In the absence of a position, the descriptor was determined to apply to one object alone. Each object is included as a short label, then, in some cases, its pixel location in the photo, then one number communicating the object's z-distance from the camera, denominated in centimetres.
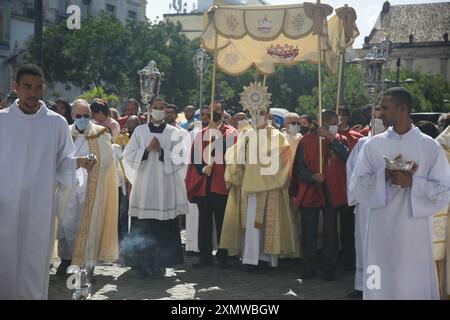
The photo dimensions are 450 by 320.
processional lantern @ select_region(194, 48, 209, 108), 1284
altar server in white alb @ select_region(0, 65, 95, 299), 532
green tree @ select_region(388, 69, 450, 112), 4921
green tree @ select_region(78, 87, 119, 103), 2429
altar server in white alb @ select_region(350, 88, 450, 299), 525
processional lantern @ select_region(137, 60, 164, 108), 945
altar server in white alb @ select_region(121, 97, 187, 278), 857
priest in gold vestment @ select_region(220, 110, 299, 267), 894
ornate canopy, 940
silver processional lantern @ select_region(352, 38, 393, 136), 808
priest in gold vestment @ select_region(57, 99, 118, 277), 815
